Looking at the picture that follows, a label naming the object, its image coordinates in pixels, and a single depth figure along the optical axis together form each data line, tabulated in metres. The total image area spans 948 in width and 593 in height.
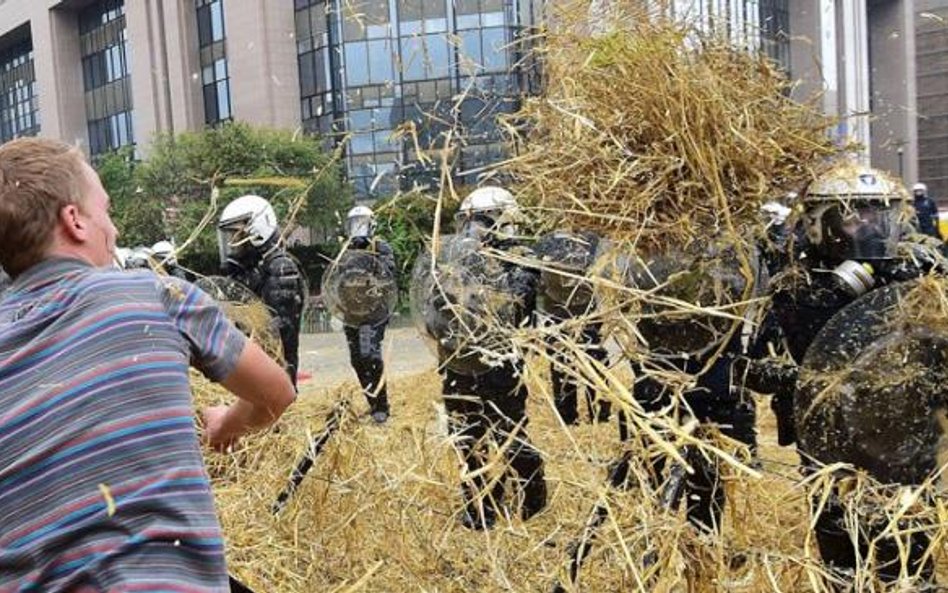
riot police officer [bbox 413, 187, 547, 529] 4.05
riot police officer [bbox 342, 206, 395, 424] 7.45
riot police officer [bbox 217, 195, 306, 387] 6.02
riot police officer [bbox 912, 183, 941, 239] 11.18
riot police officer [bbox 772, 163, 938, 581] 2.88
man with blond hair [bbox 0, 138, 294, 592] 1.54
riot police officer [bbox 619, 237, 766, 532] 3.04
